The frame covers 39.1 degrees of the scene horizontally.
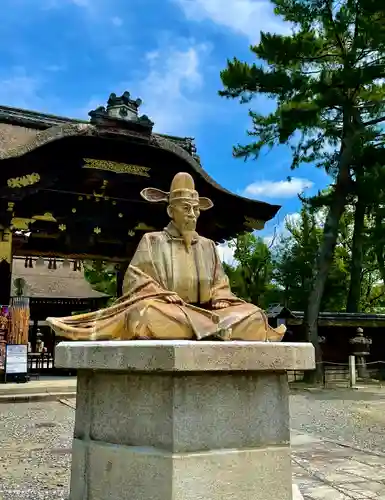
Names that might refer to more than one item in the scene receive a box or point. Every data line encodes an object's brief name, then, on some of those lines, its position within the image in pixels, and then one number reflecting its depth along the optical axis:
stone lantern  17.53
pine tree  14.73
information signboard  12.65
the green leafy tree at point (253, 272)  25.69
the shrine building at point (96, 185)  13.07
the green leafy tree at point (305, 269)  23.67
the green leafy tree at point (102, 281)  33.62
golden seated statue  3.45
